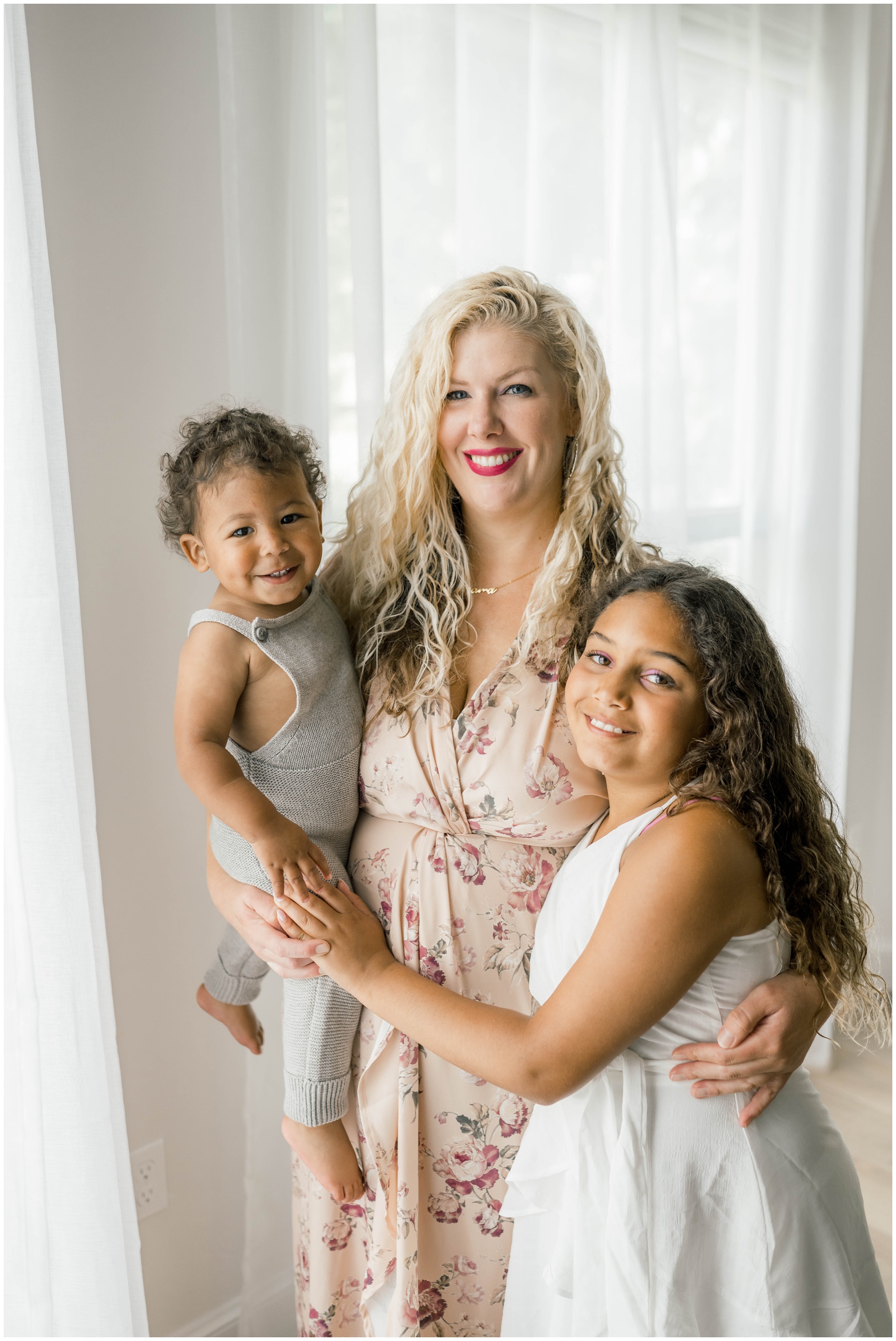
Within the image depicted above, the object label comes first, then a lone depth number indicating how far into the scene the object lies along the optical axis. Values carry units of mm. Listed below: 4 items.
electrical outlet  1767
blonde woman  1298
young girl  1000
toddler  1234
